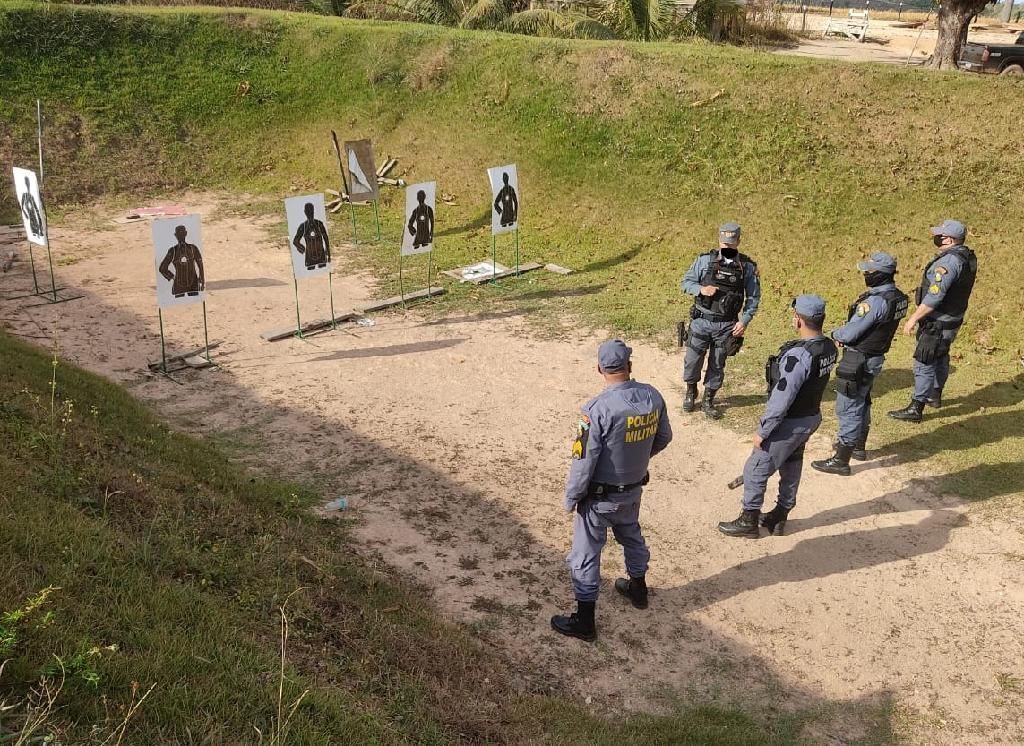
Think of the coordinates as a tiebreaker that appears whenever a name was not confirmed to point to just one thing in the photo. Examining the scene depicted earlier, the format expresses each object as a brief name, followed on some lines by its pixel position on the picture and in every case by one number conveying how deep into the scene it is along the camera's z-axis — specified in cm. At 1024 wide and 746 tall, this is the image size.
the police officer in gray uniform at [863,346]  873
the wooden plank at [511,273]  1547
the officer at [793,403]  721
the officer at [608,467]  595
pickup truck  2083
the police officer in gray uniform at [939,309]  974
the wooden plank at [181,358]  1143
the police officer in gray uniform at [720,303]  991
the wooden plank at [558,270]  1595
